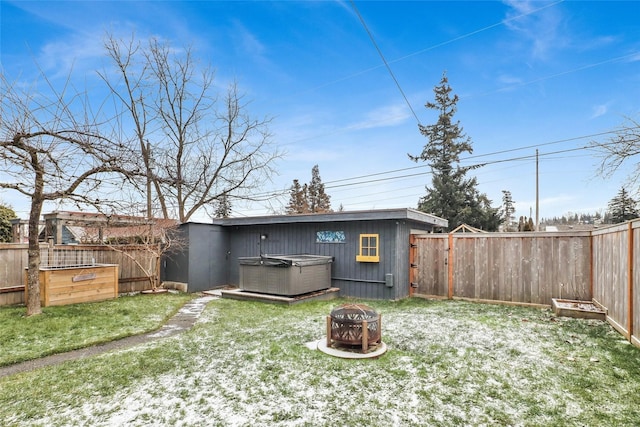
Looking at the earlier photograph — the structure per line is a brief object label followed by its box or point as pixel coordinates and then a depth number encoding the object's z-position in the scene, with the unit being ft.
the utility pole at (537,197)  65.10
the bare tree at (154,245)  29.24
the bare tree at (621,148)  23.99
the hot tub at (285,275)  24.50
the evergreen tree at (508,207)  115.14
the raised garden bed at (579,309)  17.70
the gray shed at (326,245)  26.27
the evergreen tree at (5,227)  38.93
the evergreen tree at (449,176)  71.82
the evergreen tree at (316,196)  98.67
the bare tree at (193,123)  43.91
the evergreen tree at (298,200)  94.58
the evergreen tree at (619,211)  65.11
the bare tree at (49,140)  13.46
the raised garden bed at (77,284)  21.29
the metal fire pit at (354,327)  13.24
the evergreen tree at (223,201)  52.09
